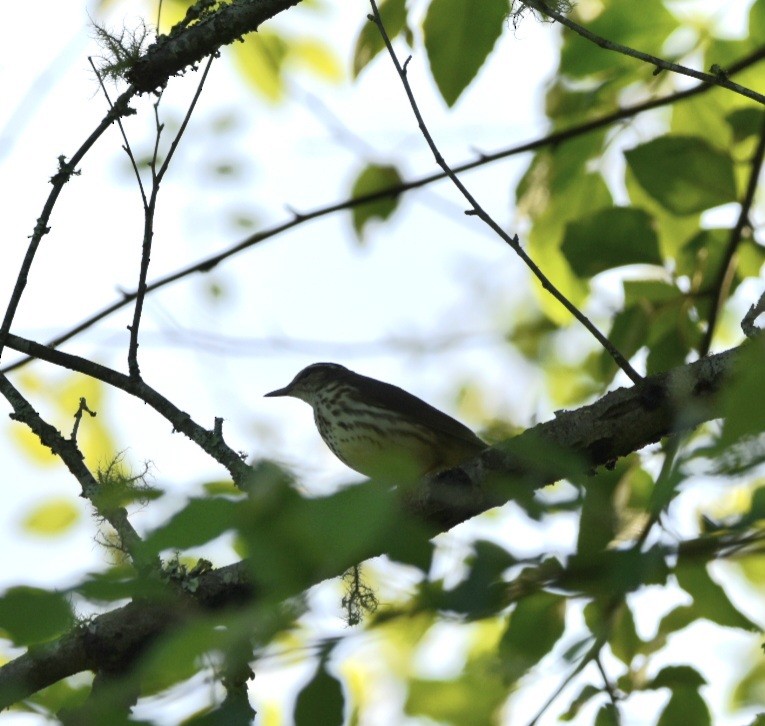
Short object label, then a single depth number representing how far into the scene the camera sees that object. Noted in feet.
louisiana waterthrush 37.44
